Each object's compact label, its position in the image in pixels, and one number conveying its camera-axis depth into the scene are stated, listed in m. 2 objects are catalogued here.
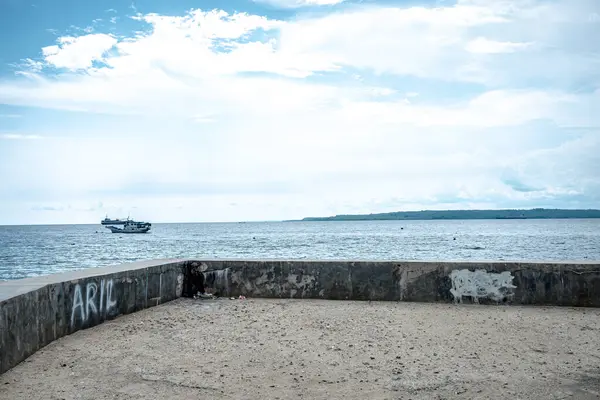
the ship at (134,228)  125.60
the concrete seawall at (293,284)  5.76
